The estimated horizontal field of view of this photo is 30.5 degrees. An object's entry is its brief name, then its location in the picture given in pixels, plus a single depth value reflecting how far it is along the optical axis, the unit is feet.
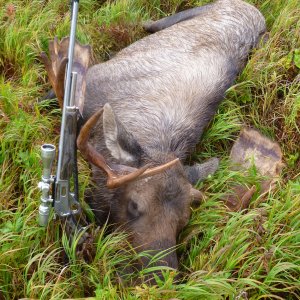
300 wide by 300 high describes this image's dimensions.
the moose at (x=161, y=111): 13.06
